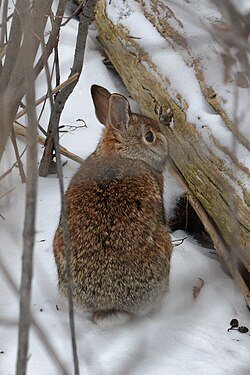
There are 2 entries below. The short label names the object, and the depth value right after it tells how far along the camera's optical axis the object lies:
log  7.25
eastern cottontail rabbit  6.84
